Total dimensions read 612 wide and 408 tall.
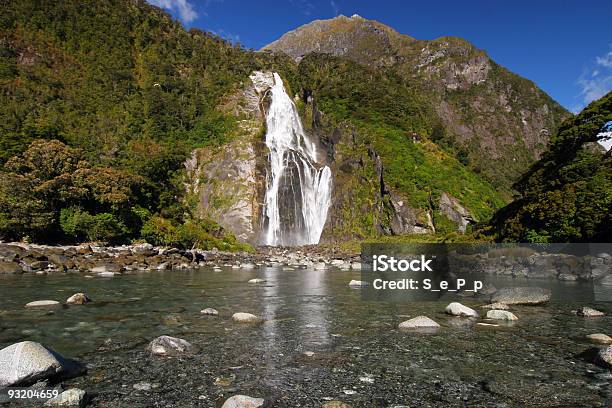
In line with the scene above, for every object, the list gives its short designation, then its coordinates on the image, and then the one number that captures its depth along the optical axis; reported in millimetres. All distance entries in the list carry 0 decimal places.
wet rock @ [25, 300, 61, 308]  11374
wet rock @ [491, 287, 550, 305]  12727
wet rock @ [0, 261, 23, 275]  20750
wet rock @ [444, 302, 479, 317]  10756
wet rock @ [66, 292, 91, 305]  12047
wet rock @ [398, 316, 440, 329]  9102
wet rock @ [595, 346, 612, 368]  6062
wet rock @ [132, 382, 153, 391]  5004
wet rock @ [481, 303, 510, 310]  11717
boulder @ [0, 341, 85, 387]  4895
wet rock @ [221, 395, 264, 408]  4291
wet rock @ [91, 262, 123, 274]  23088
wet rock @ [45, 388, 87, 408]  4395
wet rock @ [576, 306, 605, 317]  10836
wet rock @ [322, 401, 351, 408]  4410
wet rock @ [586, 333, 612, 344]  7785
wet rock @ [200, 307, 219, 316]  10734
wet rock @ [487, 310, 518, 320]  10220
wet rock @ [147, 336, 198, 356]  6680
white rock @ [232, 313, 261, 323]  9719
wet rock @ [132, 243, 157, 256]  29278
